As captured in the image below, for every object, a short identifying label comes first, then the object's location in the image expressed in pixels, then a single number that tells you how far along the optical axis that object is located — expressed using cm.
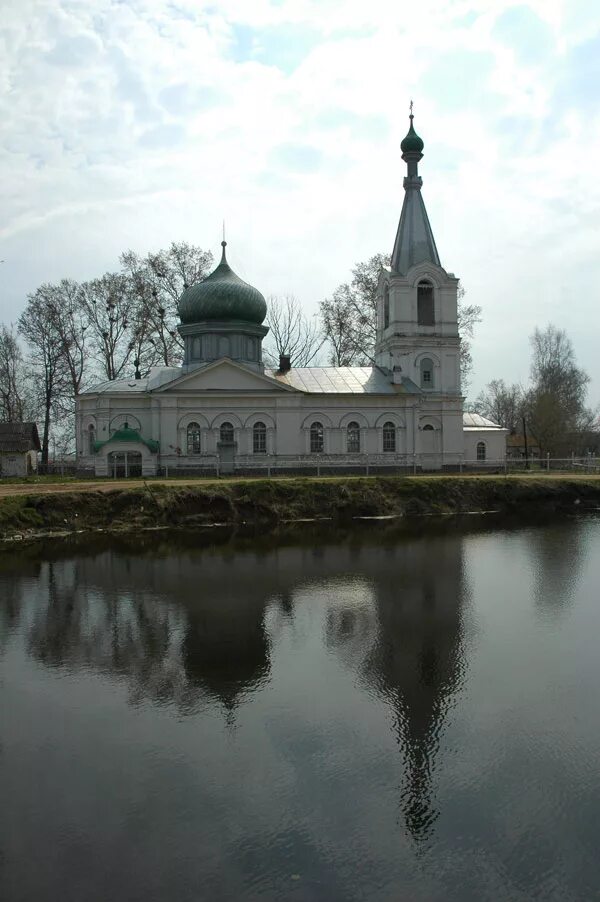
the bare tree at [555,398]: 5925
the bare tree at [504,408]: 7656
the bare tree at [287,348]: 5819
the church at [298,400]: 4153
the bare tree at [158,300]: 5056
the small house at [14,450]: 4197
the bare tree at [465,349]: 5381
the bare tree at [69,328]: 4878
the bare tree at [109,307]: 4984
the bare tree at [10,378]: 5219
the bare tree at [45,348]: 4831
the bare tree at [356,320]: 5412
